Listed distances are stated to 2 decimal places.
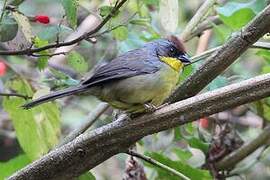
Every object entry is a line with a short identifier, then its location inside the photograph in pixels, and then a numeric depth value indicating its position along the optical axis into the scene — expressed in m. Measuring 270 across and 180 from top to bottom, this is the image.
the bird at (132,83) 4.65
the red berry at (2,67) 6.03
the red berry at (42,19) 4.48
